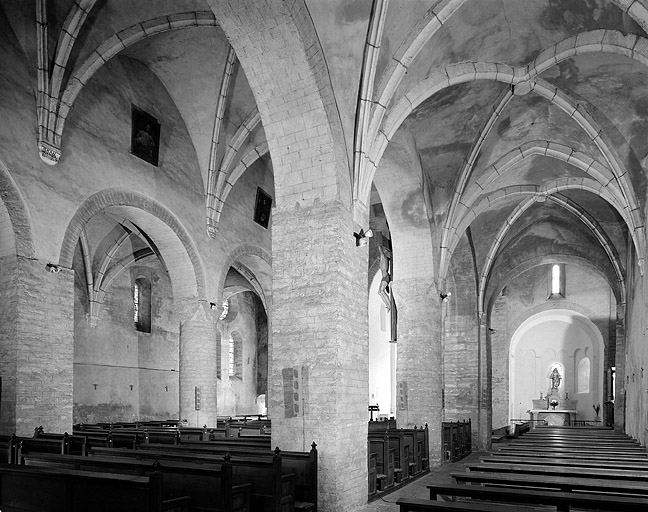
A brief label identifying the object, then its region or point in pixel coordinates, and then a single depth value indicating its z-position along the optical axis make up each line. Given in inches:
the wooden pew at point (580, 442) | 531.8
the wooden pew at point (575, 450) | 448.5
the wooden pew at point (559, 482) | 265.4
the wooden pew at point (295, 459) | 355.6
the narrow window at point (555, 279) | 1279.5
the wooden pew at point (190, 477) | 261.9
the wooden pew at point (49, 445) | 397.4
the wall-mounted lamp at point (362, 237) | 434.9
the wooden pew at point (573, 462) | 356.4
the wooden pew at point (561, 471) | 303.3
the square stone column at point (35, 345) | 475.8
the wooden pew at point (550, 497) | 222.4
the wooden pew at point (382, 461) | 492.1
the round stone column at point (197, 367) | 697.0
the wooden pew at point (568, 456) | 402.9
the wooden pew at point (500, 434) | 987.1
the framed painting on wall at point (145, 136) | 634.2
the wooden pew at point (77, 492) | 221.3
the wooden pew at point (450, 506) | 199.9
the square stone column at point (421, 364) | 668.7
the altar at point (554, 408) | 1270.9
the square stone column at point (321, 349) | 387.9
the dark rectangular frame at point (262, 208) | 851.4
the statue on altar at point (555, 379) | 1342.3
